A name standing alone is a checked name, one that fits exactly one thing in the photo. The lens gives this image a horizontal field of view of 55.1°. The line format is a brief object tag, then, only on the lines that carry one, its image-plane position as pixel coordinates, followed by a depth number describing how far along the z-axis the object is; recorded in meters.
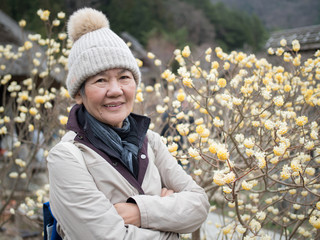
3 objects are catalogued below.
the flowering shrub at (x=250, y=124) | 1.54
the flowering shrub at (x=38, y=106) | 3.10
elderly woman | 1.30
